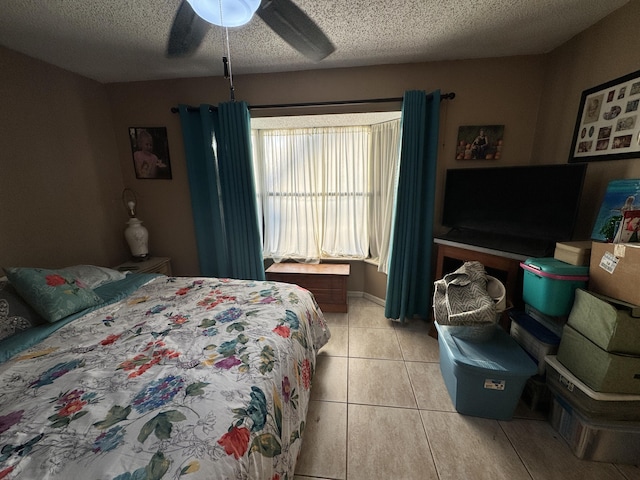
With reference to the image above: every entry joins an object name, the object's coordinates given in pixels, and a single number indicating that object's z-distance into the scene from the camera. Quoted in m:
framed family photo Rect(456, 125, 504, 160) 2.15
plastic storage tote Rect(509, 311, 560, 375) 1.43
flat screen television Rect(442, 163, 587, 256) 1.60
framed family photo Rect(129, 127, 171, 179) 2.55
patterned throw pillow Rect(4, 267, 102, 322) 1.35
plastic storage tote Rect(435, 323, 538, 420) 1.35
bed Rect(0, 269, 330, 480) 0.67
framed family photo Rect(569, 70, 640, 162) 1.40
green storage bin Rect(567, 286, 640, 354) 1.06
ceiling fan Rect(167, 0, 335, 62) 1.21
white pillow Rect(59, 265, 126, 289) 1.75
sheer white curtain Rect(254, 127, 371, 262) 2.69
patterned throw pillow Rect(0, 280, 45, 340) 1.25
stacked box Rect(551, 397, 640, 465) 1.16
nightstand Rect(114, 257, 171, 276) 2.35
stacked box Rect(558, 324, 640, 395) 1.09
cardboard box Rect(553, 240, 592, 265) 1.35
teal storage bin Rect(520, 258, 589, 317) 1.33
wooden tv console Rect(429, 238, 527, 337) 1.73
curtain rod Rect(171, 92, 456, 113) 2.14
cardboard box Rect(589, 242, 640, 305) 1.10
